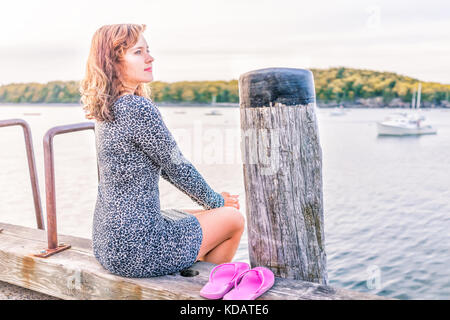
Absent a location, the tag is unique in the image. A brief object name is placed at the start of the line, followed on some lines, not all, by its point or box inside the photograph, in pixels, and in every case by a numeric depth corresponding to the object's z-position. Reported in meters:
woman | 2.05
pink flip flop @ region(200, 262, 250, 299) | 1.90
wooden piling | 2.07
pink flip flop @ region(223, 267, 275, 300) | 1.88
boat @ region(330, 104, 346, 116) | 78.71
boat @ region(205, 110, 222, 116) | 81.20
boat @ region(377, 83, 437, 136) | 41.76
